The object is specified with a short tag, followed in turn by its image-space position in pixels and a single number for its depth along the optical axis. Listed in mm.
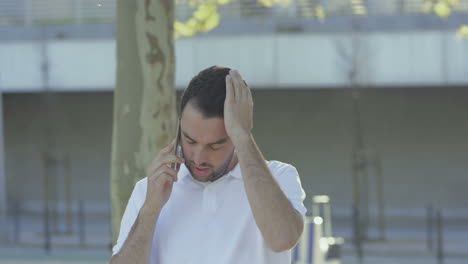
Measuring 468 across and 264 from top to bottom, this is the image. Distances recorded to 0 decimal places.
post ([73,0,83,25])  21875
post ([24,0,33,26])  21844
